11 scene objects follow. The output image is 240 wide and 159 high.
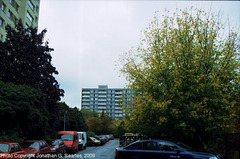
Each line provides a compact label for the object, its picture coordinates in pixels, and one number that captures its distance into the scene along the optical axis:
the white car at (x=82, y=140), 26.83
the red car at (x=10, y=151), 10.41
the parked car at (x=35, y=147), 13.71
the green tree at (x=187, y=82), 13.03
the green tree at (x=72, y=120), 46.47
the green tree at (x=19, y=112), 17.09
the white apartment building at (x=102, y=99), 135.50
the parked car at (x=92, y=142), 37.28
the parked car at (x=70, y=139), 21.59
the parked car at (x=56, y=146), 16.93
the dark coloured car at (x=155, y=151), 9.93
